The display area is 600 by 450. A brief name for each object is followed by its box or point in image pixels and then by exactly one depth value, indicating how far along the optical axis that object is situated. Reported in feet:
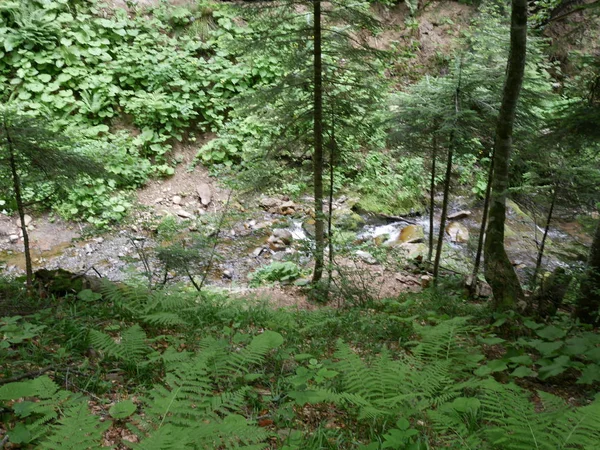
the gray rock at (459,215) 40.12
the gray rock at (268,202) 39.27
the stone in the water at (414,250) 33.76
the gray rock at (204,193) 38.22
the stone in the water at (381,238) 36.18
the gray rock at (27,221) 32.69
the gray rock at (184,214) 36.57
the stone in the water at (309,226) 36.19
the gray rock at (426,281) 28.90
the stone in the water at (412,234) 36.42
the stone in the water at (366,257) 32.71
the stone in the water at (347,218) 35.85
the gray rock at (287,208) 39.03
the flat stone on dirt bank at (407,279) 30.09
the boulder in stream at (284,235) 34.83
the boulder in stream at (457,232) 36.79
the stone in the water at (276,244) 33.92
